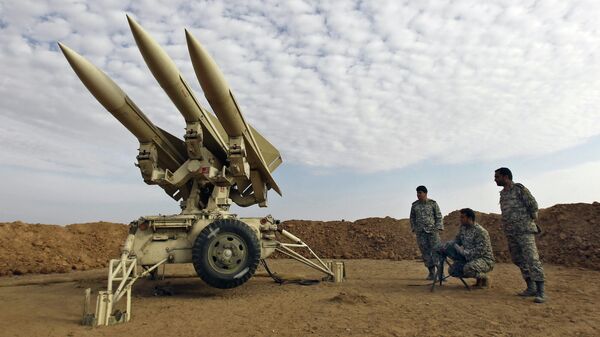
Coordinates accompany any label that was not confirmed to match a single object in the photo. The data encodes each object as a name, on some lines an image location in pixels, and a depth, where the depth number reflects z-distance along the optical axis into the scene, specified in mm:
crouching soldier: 6141
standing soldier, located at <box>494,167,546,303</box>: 5441
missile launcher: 5902
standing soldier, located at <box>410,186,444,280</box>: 7672
